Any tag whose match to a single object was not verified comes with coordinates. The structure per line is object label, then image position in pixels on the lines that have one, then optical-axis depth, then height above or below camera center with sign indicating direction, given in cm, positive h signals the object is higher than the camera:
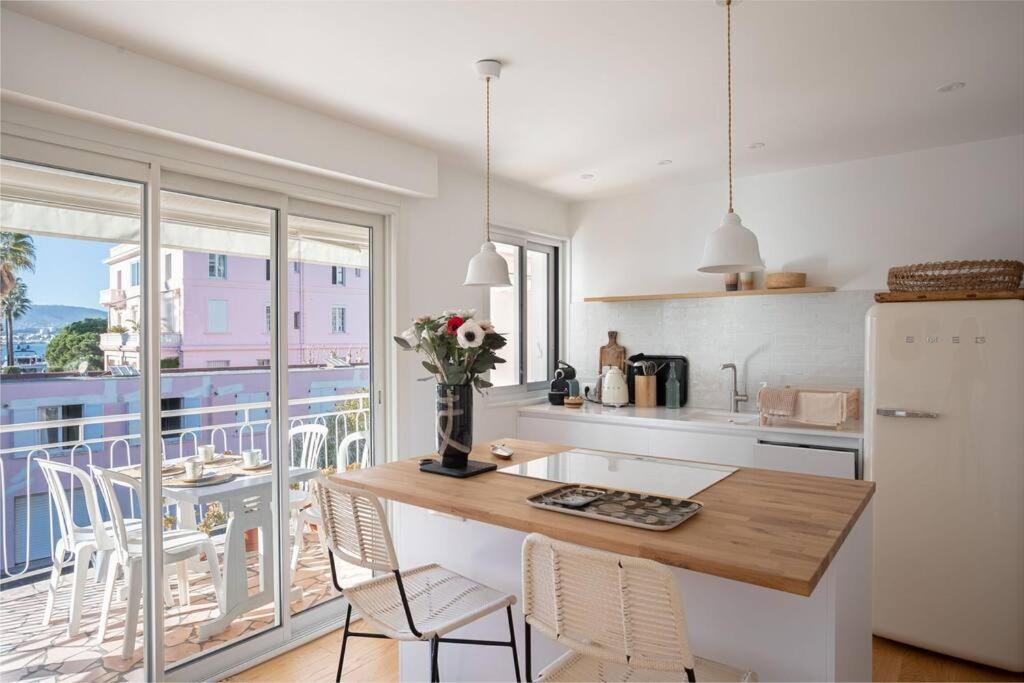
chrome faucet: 402 -36
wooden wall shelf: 366 +32
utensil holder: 435 -34
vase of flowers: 212 -7
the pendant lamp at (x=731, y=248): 195 +30
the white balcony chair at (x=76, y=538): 228 -74
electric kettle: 434 -33
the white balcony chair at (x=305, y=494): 309 -76
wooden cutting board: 463 -9
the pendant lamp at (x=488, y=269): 258 +32
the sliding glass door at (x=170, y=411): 224 -28
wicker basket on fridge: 278 +30
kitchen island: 135 -48
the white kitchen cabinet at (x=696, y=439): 318 -57
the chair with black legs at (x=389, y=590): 175 -80
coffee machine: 445 -31
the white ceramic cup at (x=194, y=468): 265 -54
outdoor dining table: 273 -84
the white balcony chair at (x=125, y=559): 239 -85
